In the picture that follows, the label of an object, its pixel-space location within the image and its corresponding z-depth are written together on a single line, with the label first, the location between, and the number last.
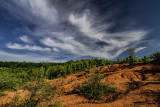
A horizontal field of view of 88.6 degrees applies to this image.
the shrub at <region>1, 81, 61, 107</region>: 2.86
